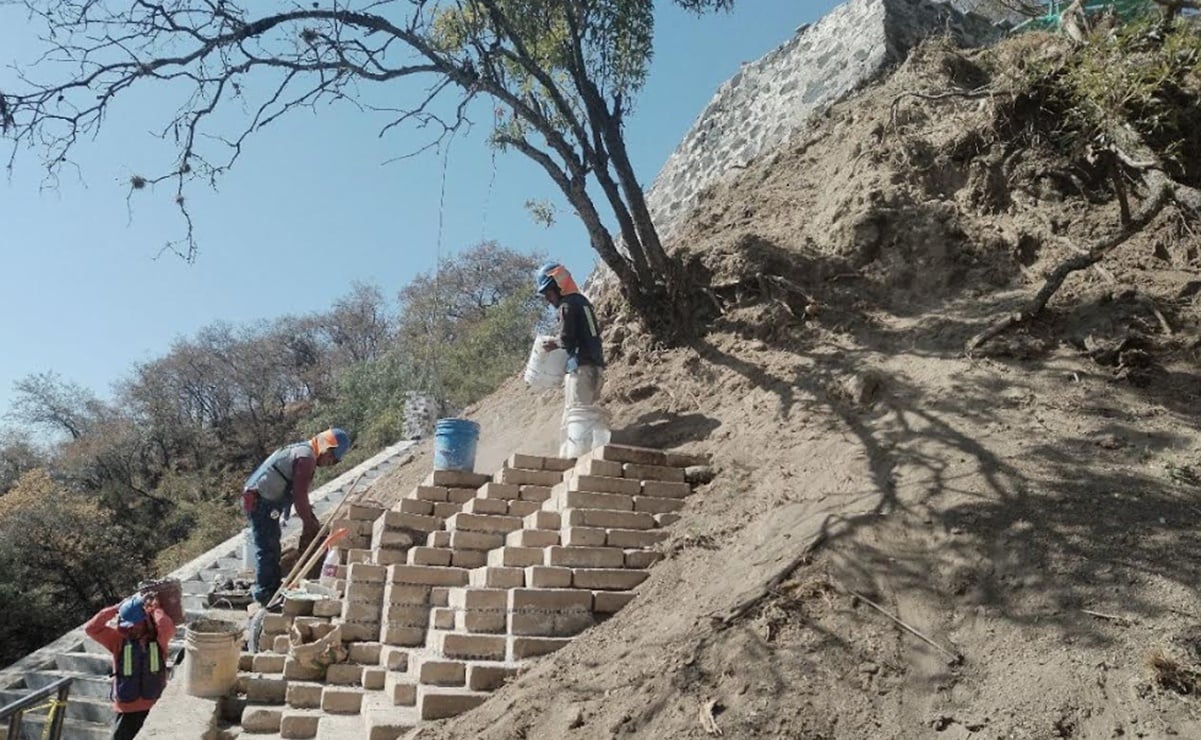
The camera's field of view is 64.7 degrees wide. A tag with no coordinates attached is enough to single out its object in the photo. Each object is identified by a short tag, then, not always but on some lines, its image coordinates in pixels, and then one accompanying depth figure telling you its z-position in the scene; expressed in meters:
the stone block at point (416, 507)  6.39
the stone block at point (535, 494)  6.21
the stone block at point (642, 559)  5.21
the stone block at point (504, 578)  5.08
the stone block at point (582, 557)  5.12
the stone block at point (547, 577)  4.96
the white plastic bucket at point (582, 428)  6.75
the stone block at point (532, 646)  4.72
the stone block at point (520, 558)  5.27
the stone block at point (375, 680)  5.11
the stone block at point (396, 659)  5.12
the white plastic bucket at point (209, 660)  5.55
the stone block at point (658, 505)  5.67
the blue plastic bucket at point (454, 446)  6.99
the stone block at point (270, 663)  5.63
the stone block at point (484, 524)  5.87
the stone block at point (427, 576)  5.44
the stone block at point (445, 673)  4.59
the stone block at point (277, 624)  5.86
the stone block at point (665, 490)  5.80
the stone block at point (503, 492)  6.22
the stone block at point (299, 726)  4.93
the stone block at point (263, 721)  5.10
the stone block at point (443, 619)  5.11
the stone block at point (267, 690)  5.38
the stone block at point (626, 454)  5.92
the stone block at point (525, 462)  6.40
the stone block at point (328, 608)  5.87
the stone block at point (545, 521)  5.53
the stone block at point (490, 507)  6.11
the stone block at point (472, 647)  4.75
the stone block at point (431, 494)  6.59
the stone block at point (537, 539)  5.40
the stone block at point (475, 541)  5.74
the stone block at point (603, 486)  5.71
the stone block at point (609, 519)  5.39
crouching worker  6.80
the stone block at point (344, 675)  5.29
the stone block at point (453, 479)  6.71
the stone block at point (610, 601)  4.94
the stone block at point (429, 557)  5.63
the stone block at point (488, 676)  4.52
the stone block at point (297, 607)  5.90
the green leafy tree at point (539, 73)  7.32
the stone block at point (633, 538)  5.30
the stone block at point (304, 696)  5.18
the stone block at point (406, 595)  5.40
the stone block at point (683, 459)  6.09
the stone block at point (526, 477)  6.35
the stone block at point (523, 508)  6.09
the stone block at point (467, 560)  5.68
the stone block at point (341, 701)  5.02
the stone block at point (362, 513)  6.71
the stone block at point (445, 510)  6.52
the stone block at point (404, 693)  4.62
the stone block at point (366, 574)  5.57
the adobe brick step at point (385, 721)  4.28
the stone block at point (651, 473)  5.90
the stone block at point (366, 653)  5.38
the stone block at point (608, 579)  5.02
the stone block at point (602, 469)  5.84
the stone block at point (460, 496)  6.63
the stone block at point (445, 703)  4.38
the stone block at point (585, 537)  5.23
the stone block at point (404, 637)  5.31
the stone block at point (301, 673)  5.35
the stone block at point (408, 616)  5.35
